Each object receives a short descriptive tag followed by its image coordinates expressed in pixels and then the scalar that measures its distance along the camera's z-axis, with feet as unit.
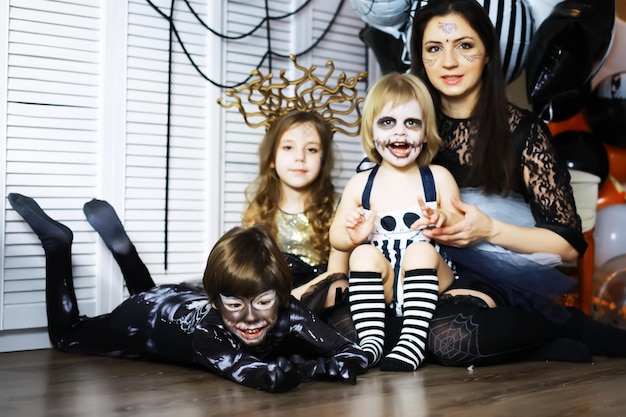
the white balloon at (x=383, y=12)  8.51
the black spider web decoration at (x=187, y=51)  8.93
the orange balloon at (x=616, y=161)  9.89
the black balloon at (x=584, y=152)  9.42
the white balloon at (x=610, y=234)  9.45
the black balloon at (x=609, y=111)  9.40
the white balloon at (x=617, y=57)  9.66
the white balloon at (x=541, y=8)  8.48
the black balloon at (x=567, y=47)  8.04
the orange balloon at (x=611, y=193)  9.76
